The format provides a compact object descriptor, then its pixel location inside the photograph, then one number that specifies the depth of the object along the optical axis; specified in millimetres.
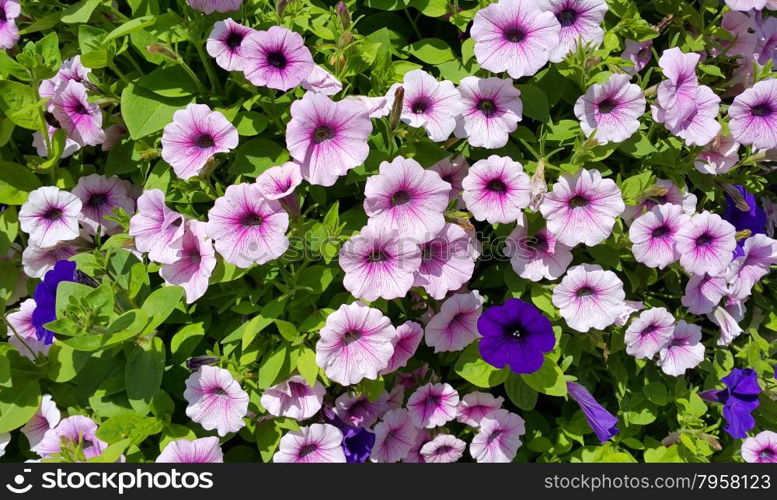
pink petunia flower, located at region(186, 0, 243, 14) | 1149
